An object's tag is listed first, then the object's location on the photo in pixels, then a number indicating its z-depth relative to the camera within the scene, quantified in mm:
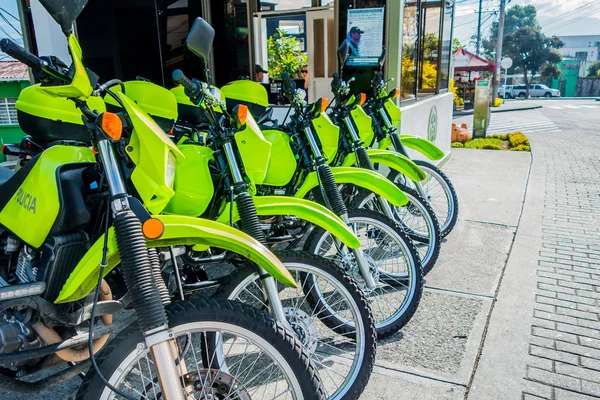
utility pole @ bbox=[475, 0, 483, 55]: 48262
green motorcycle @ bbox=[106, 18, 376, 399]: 2225
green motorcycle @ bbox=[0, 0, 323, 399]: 1534
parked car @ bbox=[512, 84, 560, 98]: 48656
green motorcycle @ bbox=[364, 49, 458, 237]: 4402
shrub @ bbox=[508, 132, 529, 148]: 11609
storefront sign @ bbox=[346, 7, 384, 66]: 5738
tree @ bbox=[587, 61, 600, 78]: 57981
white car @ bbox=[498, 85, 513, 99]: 49425
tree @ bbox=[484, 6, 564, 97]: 58906
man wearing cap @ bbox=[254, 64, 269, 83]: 7113
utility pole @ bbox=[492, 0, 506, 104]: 31000
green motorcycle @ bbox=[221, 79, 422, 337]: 3004
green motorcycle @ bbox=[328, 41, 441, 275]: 3666
